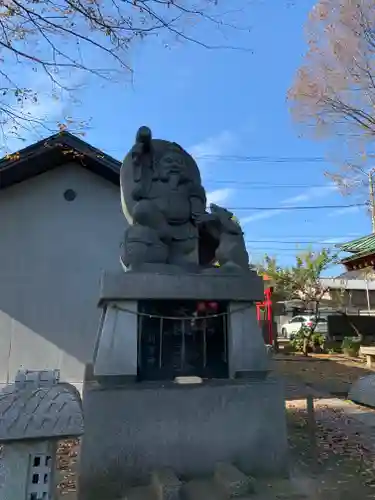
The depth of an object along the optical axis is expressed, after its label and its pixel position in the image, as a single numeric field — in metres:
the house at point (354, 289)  27.75
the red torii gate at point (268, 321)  16.70
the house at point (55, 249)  8.36
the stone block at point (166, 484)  3.07
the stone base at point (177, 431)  3.53
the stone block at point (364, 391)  2.71
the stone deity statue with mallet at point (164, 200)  4.59
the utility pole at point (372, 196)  10.94
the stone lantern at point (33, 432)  1.90
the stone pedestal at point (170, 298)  3.92
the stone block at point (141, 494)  3.28
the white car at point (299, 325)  21.86
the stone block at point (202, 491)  3.23
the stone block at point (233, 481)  3.19
